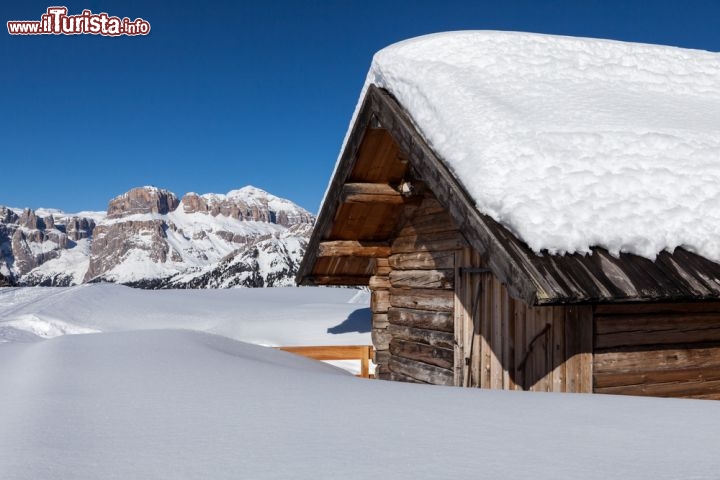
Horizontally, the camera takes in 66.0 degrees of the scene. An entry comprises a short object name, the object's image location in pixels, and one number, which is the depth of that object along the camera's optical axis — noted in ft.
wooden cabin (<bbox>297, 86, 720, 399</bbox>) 12.36
